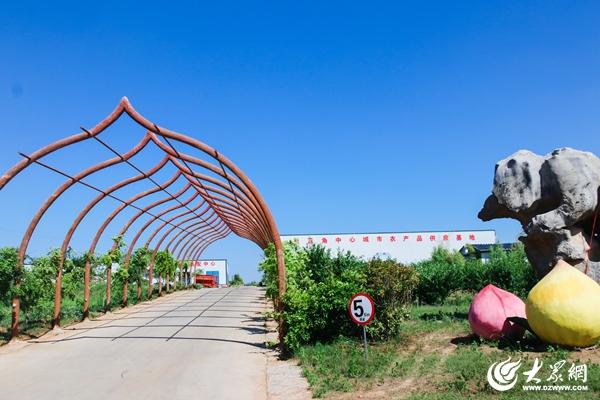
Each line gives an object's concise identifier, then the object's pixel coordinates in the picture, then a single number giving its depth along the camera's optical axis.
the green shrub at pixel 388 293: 10.27
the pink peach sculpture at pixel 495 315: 8.35
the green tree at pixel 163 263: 29.31
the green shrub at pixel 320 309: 10.17
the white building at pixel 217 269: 58.94
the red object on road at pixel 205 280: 47.97
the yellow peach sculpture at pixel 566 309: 7.06
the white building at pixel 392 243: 41.69
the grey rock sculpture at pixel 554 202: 9.74
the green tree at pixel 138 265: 24.09
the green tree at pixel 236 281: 61.08
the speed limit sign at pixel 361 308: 8.30
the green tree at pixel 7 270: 12.27
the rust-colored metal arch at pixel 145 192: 11.00
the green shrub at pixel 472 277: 18.33
